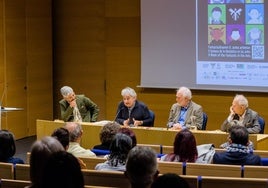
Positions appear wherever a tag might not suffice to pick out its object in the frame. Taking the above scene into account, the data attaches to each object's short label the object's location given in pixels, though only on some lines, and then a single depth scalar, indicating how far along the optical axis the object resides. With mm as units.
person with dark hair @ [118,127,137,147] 6099
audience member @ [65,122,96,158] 6545
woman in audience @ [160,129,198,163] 5949
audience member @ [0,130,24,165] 5817
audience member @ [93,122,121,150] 6614
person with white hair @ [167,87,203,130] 8725
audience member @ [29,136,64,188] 3904
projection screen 10559
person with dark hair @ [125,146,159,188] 4215
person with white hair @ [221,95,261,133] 8206
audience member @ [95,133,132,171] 5676
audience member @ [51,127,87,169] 6008
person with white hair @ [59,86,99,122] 9153
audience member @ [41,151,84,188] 3313
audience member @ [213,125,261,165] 6109
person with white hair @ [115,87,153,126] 8998
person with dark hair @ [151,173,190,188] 3309
